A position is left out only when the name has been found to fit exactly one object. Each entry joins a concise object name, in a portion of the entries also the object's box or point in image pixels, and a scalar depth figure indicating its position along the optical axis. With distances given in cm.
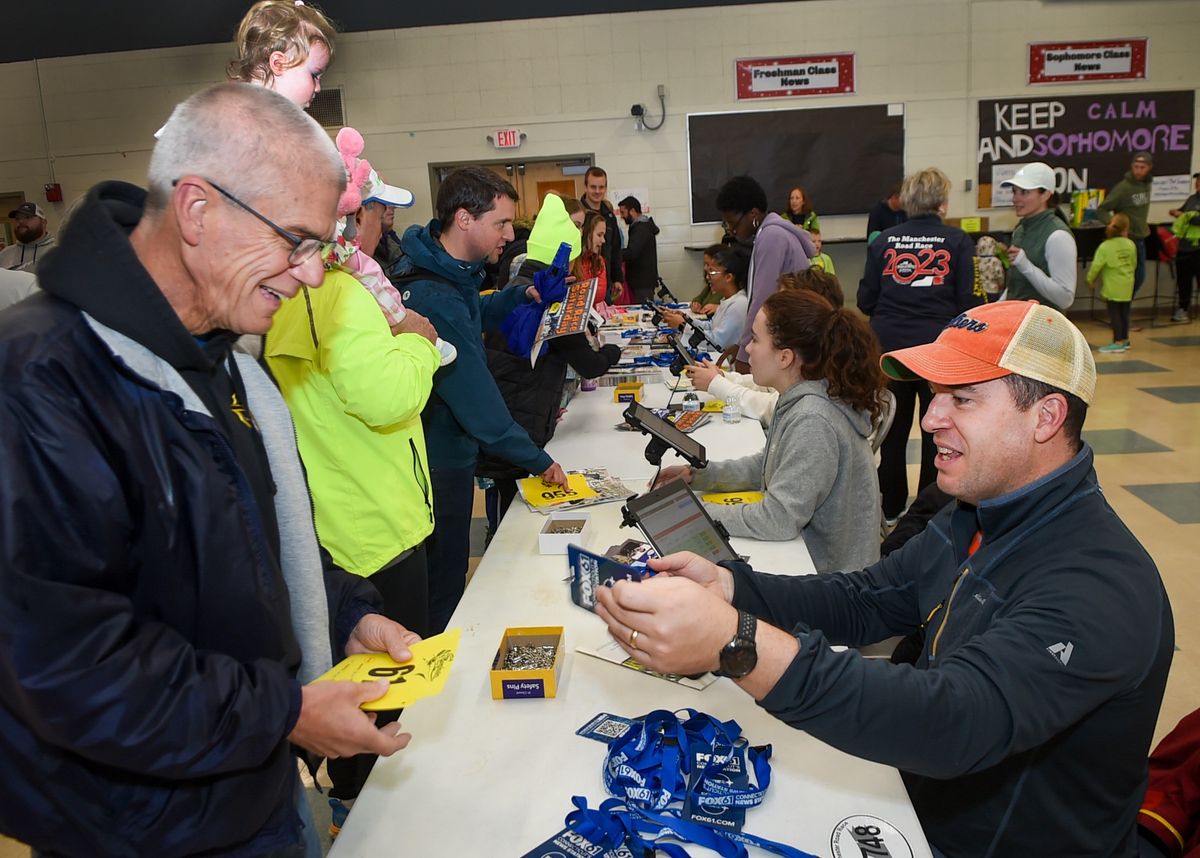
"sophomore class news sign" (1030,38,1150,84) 962
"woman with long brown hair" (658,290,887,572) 231
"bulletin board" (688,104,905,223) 977
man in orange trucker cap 111
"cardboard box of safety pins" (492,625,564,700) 159
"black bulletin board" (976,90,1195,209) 970
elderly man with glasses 89
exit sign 987
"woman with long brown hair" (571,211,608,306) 566
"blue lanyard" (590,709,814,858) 121
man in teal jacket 262
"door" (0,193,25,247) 1031
